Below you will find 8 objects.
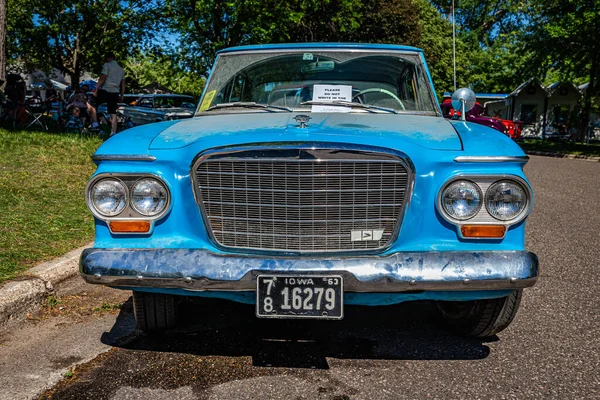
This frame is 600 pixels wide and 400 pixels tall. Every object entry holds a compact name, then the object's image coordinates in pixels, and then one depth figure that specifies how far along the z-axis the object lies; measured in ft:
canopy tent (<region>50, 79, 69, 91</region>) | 153.09
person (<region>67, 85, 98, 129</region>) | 47.69
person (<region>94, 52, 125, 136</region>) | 39.60
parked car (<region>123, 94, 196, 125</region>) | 40.96
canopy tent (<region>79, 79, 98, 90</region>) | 131.68
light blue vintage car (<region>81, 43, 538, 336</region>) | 9.21
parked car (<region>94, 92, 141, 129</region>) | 41.70
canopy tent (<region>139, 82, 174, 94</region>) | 128.76
